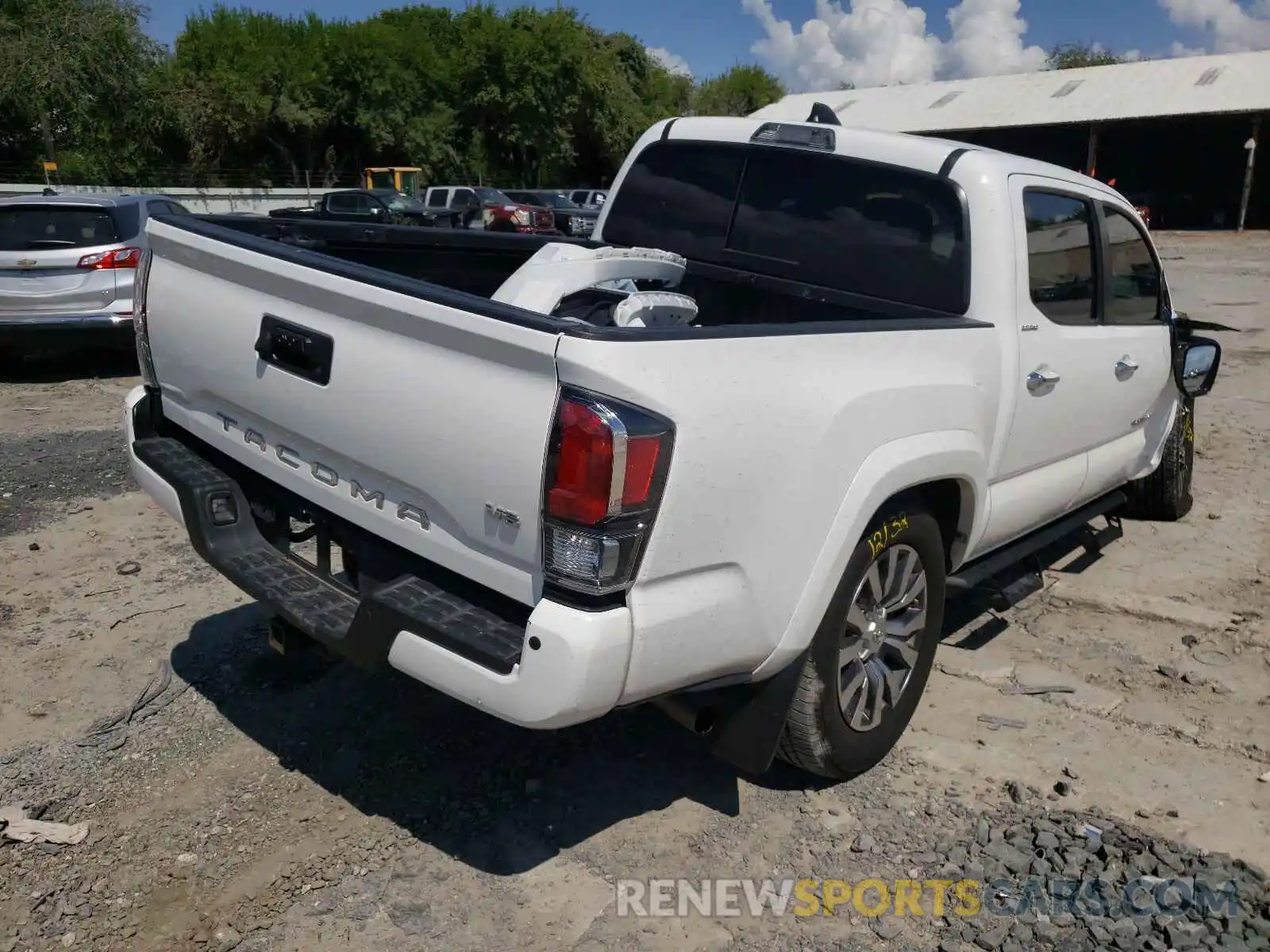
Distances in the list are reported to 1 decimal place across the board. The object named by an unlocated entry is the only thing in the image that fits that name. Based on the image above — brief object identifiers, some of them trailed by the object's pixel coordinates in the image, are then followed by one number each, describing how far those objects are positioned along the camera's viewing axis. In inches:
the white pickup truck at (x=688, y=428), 94.7
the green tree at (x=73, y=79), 1342.3
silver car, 343.0
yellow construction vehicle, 1604.3
